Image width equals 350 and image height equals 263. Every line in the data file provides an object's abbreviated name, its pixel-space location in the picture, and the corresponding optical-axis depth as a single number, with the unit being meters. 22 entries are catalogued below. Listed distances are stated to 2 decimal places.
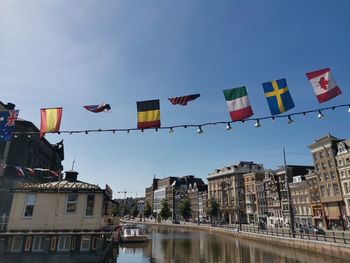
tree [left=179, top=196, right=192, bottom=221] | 113.69
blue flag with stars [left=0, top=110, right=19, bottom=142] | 20.06
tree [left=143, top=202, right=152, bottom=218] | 162.21
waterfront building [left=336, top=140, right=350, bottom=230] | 61.63
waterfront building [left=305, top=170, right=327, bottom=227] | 71.16
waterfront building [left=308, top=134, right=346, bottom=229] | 64.25
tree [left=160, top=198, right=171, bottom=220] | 130.18
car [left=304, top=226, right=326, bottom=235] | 47.29
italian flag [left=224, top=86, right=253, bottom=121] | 18.16
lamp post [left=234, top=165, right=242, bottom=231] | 106.43
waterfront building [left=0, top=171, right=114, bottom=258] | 23.77
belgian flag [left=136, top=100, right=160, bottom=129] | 18.86
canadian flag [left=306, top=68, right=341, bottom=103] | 16.73
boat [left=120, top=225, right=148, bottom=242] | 49.84
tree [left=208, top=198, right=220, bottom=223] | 102.44
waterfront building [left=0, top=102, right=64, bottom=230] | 45.19
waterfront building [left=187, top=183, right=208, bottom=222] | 133.38
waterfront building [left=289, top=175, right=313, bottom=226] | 76.88
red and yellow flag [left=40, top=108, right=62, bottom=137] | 19.39
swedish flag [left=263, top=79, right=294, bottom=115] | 17.62
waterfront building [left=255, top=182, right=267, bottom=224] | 95.25
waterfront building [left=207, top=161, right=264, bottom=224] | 109.12
